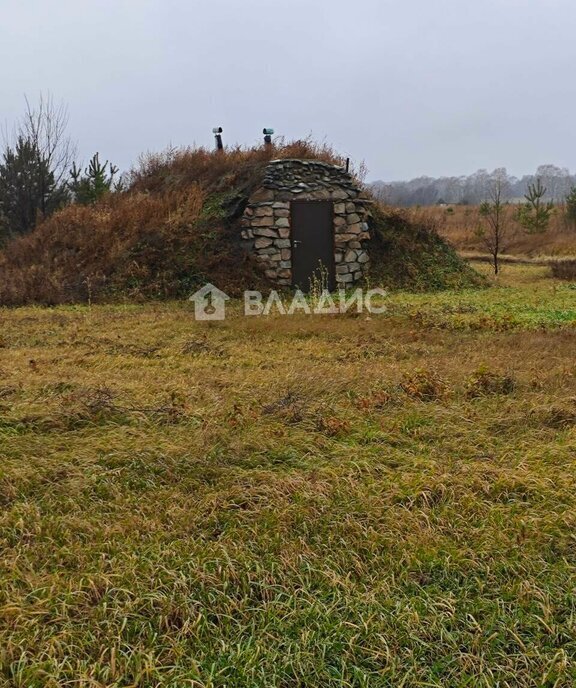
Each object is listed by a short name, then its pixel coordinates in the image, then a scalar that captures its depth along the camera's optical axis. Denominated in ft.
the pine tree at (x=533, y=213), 84.07
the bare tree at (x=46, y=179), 66.49
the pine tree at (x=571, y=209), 86.15
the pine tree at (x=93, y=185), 65.05
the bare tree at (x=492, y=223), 55.13
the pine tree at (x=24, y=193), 65.00
